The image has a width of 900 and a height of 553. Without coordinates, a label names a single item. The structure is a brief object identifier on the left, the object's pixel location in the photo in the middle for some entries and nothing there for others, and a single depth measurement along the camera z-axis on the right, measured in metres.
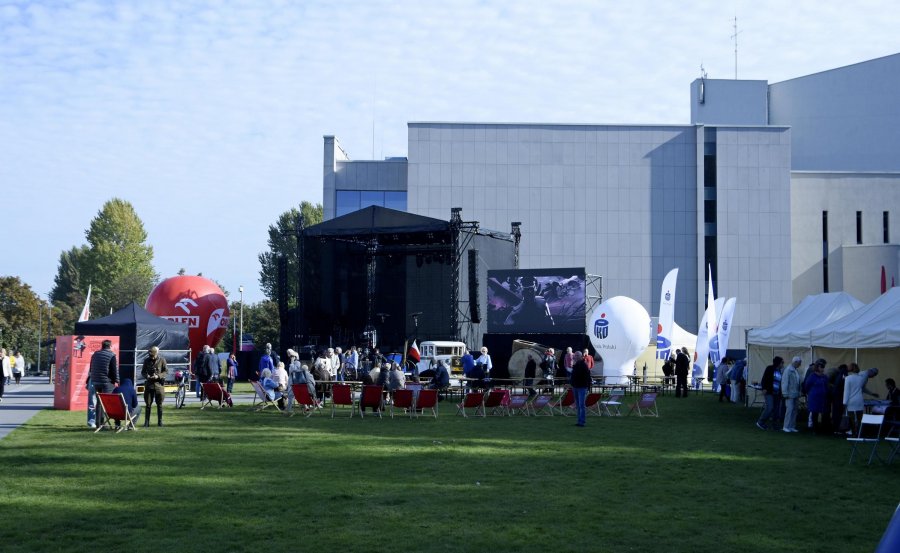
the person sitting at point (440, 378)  23.57
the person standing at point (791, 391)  17.31
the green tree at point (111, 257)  76.31
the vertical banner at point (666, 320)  32.09
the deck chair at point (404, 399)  19.03
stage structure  37.44
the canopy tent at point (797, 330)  20.39
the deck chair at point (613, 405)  20.89
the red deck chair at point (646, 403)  20.47
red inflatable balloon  36.38
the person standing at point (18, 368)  36.25
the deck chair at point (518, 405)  20.58
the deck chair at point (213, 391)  20.75
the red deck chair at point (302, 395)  19.27
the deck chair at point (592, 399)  20.05
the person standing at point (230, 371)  25.18
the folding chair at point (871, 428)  12.53
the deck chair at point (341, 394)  19.61
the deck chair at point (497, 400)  20.09
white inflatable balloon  31.56
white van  33.16
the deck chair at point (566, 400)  21.11
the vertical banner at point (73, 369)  20.81
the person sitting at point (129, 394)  16.20
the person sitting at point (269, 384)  21.83
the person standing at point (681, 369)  28.27
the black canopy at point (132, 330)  26.33
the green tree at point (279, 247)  78.00
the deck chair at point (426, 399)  19.14
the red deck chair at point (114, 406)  15.37
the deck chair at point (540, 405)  20.67
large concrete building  51.59
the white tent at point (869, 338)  17.02
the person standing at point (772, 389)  18.09
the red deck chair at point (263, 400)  20.92
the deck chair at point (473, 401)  19.92
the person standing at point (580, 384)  17.55
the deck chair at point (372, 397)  19.42
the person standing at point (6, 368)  31.01
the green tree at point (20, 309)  60.34
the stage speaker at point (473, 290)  34.31
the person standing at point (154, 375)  16.14
